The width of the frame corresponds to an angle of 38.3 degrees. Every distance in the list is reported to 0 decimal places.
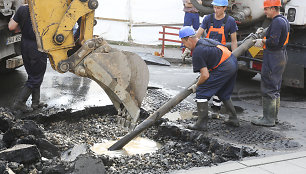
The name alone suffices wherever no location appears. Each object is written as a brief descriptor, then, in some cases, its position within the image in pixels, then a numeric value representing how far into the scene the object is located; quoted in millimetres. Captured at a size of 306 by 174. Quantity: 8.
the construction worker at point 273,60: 6367
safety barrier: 12898
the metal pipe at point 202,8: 8492
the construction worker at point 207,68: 5809
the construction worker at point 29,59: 6555
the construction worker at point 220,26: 7248
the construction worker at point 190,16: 11903
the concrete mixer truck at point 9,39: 6887
